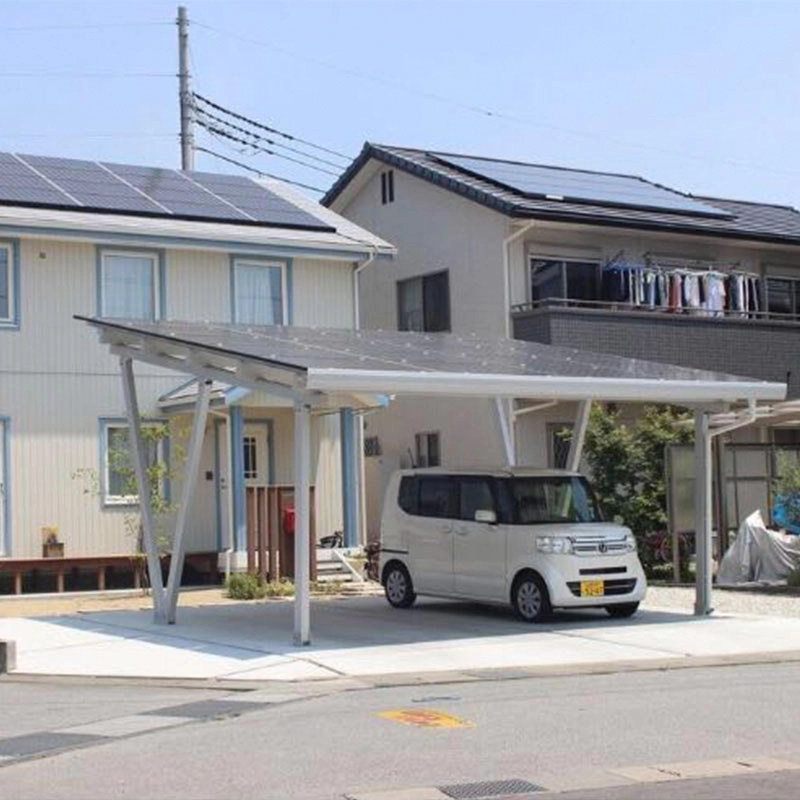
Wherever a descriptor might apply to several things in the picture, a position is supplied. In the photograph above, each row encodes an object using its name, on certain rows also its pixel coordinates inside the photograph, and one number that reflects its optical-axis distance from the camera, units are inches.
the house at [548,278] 1068.5
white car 678.5
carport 600.1
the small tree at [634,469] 952.3
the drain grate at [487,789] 322.7
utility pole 1563.7
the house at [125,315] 911.0
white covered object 863.7
